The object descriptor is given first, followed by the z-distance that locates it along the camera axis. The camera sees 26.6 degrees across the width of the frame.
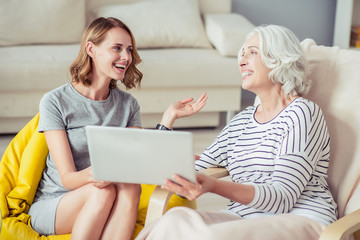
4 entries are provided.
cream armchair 2.33
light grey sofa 3.98
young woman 2.28
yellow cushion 2.36
